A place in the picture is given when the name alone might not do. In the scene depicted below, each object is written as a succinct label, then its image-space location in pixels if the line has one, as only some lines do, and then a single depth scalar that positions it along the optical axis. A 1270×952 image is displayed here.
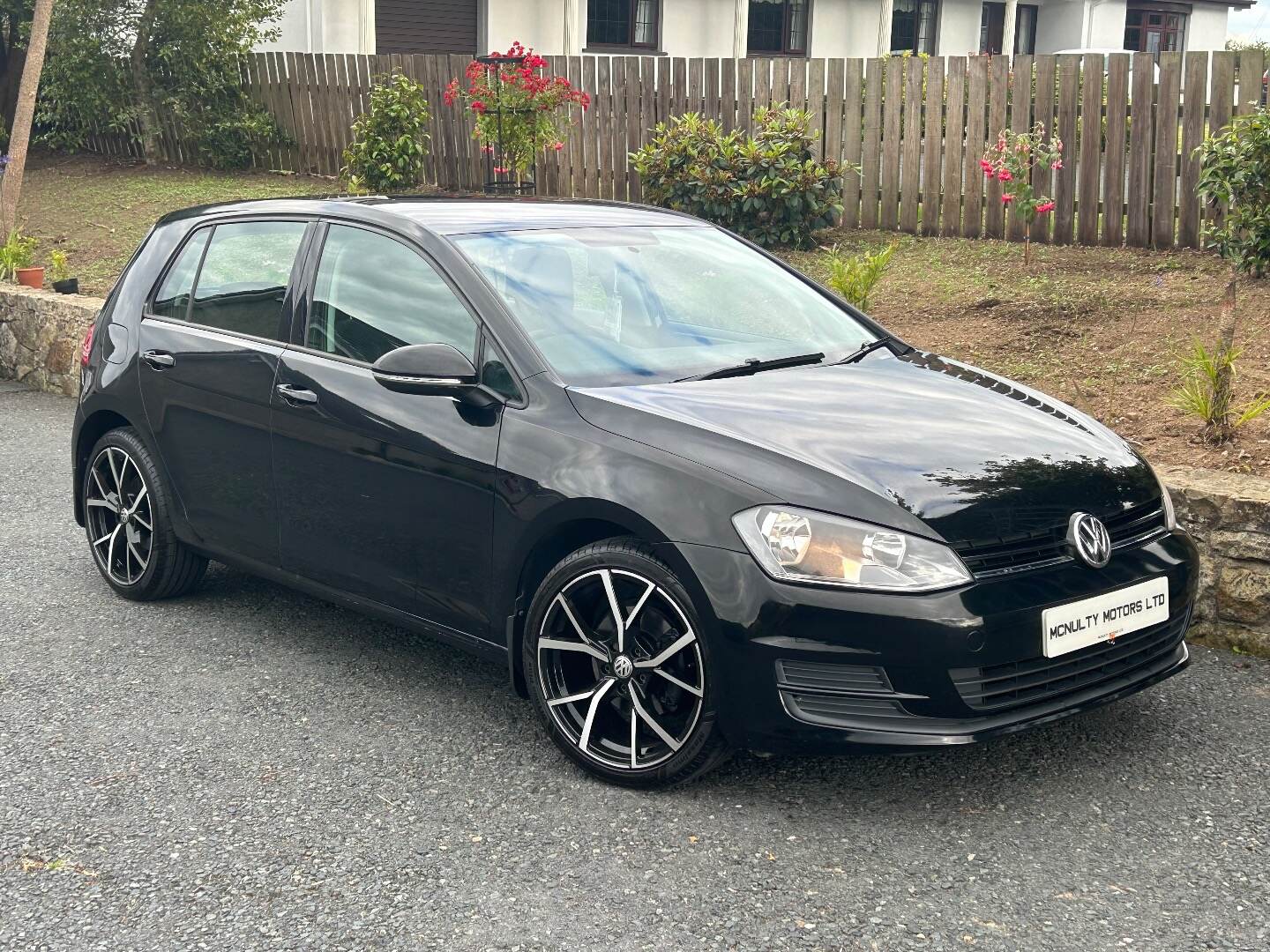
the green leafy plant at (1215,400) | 6.18
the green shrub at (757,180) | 12.30
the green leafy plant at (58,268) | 13.73
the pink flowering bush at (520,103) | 14.77
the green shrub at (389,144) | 16.41
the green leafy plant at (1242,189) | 9.34
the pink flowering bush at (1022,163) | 11.83
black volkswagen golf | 3.68
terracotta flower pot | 13.08
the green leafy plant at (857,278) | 8.64
